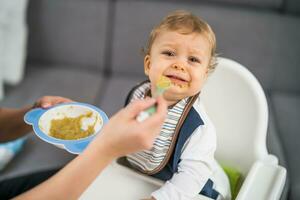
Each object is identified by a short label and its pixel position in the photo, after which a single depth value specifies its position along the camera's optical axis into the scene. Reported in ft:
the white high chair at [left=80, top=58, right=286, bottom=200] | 1.80
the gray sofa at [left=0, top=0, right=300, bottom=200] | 2.64
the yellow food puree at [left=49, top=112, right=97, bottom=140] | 1.66
